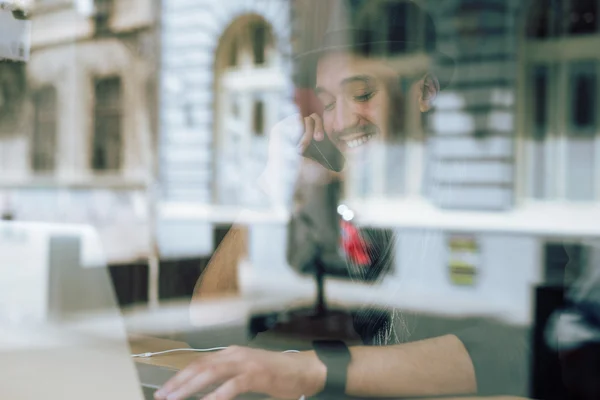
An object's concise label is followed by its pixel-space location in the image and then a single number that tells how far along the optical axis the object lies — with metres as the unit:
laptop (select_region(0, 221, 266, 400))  0.71
